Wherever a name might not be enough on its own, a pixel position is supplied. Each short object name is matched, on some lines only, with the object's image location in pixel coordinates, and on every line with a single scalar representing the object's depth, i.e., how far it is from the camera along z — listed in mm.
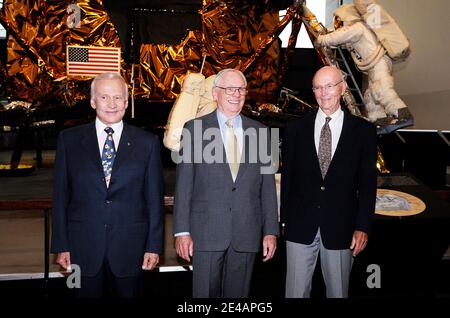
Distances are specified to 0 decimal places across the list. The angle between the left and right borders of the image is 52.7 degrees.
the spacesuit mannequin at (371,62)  3459
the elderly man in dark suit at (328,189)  1958
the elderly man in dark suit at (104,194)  1754
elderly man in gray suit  1851
